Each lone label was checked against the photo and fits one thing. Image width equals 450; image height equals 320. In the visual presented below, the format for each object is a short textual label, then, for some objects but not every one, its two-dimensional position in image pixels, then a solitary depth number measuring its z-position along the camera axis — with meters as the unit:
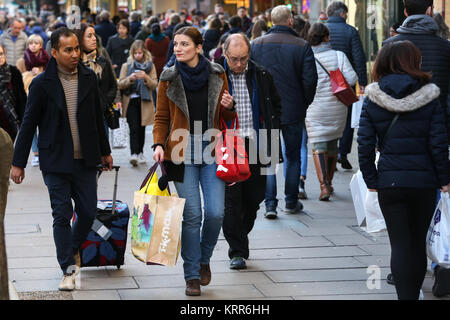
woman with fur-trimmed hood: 10.69
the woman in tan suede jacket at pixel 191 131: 12.15
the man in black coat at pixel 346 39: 22.62
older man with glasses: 13.93
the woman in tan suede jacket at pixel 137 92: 24.78
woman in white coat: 19.59
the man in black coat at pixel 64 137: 12.61
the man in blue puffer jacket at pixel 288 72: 17.75
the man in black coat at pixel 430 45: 13.31
